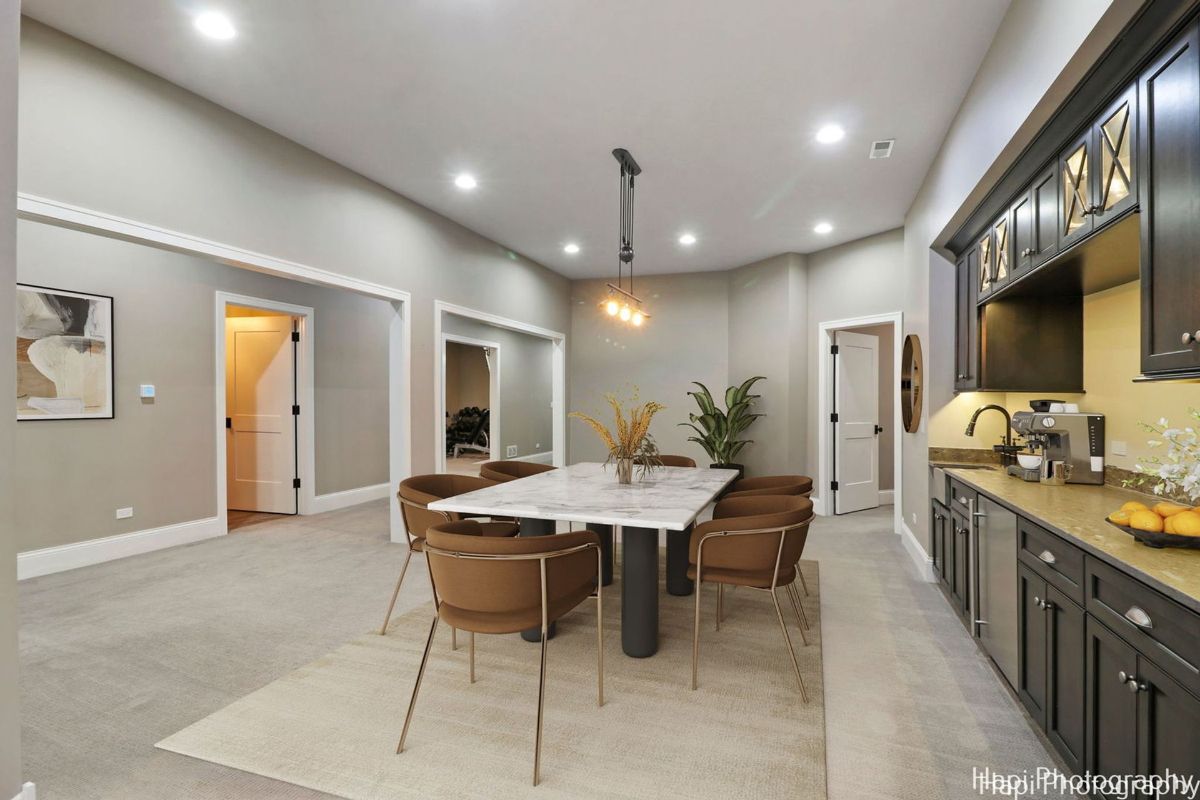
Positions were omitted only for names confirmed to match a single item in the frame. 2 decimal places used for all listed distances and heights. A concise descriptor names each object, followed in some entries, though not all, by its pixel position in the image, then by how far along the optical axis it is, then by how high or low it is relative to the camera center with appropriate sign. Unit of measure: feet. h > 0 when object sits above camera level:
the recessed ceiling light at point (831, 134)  11.39 +5.28
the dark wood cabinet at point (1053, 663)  5.69 -2.77
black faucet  11.31 -0.41
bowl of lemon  5.03 -1.08
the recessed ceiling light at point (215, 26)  8.36 +5.46
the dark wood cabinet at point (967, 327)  11.16 +1.50
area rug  6.07 -3.88
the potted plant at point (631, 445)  10.84 -0.81
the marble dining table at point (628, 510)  7.89 -1.52
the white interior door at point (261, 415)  19.75 -0.45
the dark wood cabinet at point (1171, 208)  4.72 +1.65
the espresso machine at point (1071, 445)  8.70 -0.64
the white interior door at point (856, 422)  20.68 -0.71
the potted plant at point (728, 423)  21.93 -0.78
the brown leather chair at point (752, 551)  8.14 -2.11
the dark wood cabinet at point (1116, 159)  5.62 +2.46
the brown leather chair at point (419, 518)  9.40 -1.89
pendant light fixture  12.96 +2.62
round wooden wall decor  13.90 +0.47
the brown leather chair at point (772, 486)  10.89 -1.64
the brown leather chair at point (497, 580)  6.41 -2.01
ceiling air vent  11.89 +5.22
